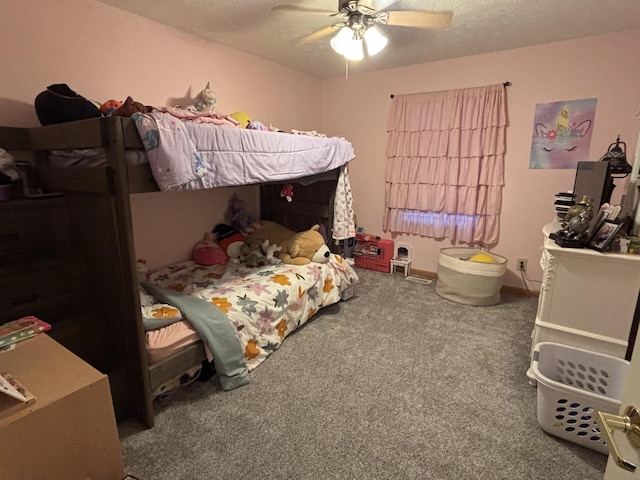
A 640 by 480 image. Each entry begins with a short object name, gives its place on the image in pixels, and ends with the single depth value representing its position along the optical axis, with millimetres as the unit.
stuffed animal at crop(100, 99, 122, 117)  1830
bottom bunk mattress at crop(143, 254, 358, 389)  1835
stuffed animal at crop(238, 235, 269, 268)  2842
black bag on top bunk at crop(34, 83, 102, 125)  1702
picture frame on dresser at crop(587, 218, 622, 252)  1657
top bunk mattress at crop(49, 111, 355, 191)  1550
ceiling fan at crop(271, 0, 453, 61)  1863
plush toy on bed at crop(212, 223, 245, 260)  3045
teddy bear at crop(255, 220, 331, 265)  2922
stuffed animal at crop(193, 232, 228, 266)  2869
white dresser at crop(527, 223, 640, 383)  1663
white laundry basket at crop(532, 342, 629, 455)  1489
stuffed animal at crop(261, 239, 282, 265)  2908
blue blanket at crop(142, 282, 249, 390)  1883
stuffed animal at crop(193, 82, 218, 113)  2420
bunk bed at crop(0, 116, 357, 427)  1508
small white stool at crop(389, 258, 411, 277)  3820
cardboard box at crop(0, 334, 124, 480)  939
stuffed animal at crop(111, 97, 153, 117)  1565
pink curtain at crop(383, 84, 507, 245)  3230
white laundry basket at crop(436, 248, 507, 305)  3006
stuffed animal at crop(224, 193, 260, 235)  3256
